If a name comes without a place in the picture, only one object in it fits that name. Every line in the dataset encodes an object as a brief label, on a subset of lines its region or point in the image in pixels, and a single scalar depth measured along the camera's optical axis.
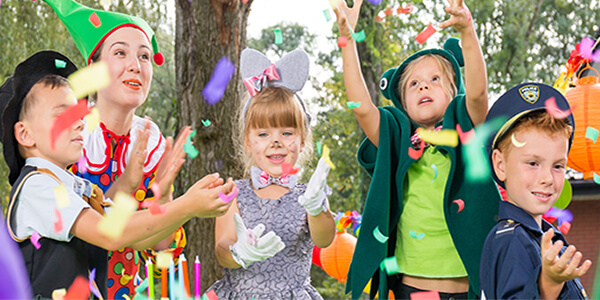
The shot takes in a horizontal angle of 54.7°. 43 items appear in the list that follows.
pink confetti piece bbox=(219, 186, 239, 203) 1.76
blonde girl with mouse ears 2.19
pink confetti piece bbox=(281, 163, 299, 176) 2.21
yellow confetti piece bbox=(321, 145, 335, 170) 1.99
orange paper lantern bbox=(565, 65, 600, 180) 3.04
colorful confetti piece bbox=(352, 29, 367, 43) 2.26
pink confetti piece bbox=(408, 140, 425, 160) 2.30
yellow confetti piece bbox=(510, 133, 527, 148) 1.90
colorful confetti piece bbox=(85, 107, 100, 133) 2.31
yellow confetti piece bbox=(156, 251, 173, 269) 2.38
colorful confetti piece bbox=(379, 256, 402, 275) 2.26
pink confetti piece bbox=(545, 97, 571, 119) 1.95
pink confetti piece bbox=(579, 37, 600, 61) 3.32
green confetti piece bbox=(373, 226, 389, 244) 2.25
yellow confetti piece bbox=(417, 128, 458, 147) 2.24
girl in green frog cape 2.18
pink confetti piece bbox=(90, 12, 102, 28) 2.42
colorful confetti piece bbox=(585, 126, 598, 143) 3.04
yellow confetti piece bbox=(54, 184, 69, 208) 1.81
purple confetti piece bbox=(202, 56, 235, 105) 3.64
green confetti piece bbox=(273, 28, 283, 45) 2.59
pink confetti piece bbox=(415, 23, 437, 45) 2.31
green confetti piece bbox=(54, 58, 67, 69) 2.11
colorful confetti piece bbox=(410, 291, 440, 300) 2.15
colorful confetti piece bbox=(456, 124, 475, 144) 2.21
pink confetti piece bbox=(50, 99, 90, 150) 1.91
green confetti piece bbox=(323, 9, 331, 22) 2.34
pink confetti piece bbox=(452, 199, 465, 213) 2.19
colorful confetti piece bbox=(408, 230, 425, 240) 2.25
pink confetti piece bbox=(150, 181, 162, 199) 2.26
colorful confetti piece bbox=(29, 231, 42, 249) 1.79
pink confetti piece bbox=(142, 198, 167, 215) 1.82
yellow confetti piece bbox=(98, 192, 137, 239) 1.79
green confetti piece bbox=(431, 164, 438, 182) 2.30
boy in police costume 1.66
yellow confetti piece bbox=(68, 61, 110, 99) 2.12
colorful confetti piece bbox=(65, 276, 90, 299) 1.74
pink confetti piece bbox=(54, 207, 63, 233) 1.78
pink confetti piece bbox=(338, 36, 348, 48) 2.19
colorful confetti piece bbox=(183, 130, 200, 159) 2.34
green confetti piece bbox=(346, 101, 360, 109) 2.25
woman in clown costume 2.37
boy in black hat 1.78
